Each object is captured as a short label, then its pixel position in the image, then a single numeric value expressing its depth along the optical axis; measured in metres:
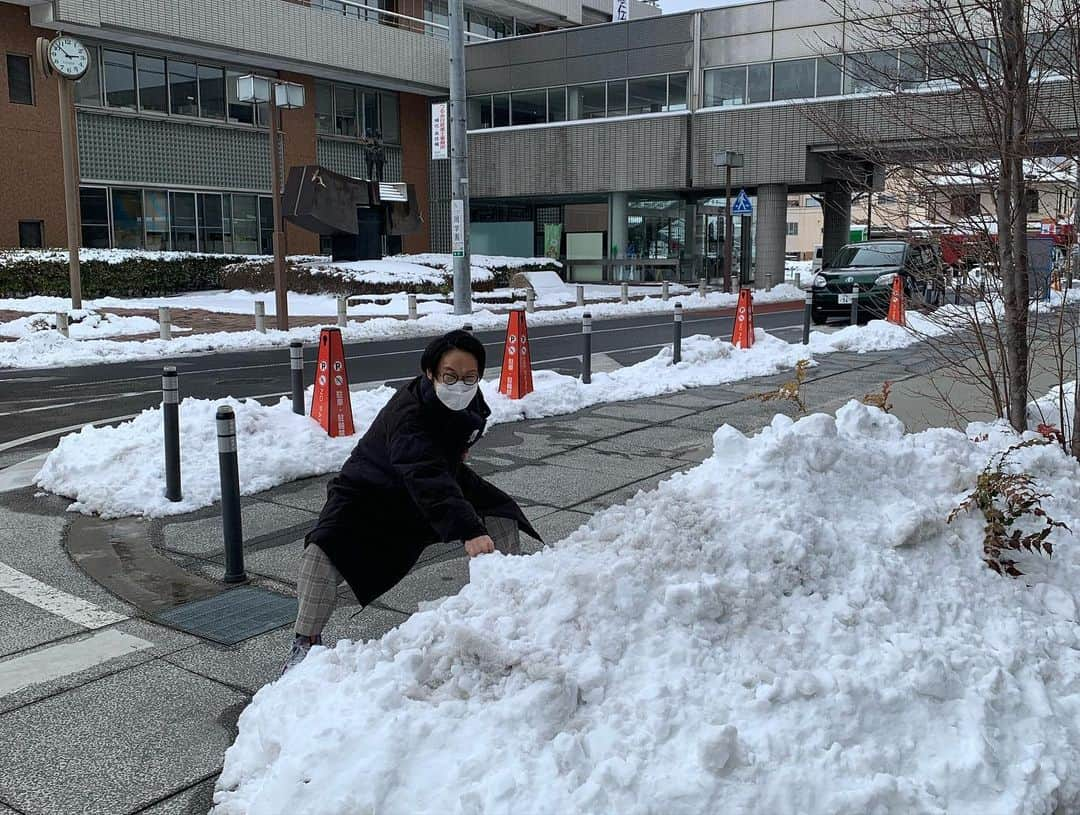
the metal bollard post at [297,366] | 8.67
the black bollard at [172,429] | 6.89
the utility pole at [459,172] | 22.02
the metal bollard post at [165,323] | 18.69
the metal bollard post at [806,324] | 16.37
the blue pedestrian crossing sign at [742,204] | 29.78
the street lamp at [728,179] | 31.28
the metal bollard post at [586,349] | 11.93
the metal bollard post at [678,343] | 12.81
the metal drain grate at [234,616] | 4.90
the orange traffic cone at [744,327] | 14.98
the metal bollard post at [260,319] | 20.11
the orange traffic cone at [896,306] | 16.75
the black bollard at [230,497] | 5.51
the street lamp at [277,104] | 19.23
